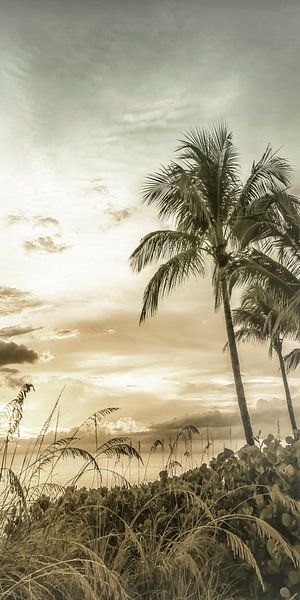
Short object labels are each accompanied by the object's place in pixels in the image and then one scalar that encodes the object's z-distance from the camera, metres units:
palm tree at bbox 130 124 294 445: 13.40
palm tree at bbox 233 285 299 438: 22.92
